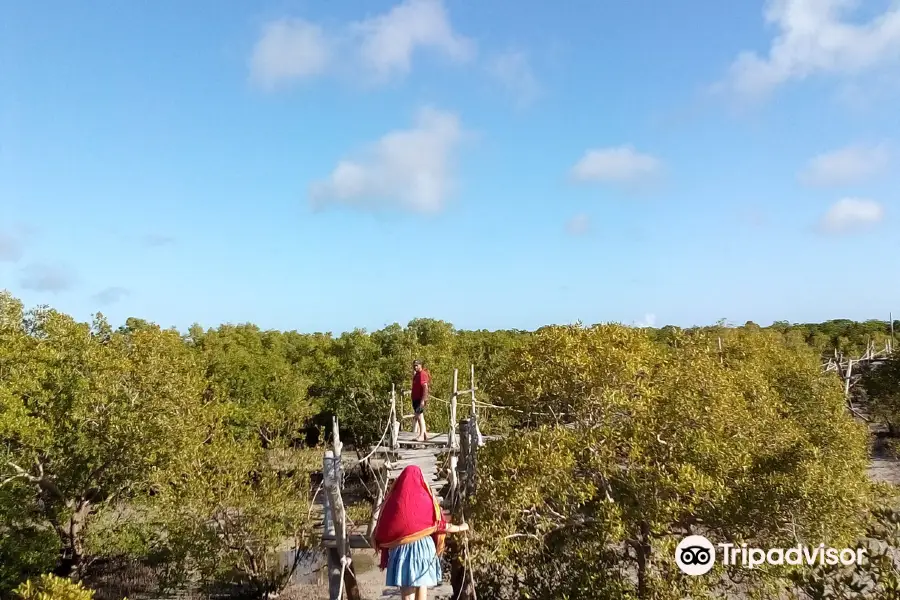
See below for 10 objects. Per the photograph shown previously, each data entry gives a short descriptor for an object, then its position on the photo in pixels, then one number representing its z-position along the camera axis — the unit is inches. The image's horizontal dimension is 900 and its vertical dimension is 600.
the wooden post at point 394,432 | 515.7
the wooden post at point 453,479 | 350.1
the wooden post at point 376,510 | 332.8
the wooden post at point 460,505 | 340.8
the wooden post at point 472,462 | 339.6
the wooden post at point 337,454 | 327.0
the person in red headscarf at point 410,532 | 240.1
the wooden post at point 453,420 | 479.8
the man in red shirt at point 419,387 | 541.6
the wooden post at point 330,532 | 325.4
